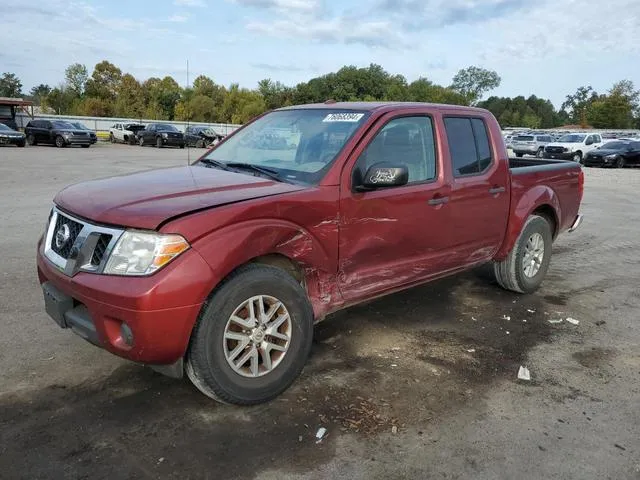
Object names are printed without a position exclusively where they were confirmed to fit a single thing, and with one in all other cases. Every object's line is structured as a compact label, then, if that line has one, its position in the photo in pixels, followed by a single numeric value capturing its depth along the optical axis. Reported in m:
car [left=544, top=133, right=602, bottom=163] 30.67
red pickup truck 2.94
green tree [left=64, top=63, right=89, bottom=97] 70.69
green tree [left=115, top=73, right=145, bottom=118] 63.09
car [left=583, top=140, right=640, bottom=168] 27.92
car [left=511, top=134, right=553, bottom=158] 32.90
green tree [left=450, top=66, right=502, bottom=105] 105.25
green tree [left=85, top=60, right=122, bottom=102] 69.56
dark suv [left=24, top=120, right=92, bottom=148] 31.70
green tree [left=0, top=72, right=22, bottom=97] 81.21
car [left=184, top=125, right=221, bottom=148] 37.88
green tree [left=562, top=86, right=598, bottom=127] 107.81
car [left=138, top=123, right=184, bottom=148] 36.59
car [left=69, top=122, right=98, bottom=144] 32.65
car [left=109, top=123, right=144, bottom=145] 40.91
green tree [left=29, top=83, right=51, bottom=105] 96.20
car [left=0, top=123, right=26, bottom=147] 29.43
